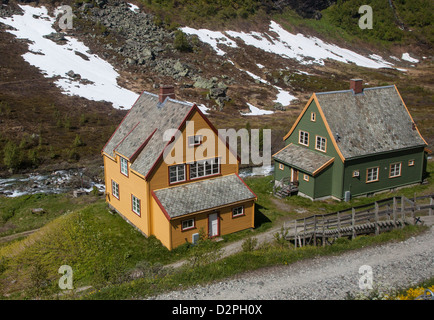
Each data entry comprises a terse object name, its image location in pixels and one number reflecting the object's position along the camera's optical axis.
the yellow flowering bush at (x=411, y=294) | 15.63
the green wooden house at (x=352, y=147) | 33.47
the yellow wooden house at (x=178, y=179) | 26.38
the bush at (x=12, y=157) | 39.84
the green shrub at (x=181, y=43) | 76.96
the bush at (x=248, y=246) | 22.95
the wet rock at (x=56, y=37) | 72.12
